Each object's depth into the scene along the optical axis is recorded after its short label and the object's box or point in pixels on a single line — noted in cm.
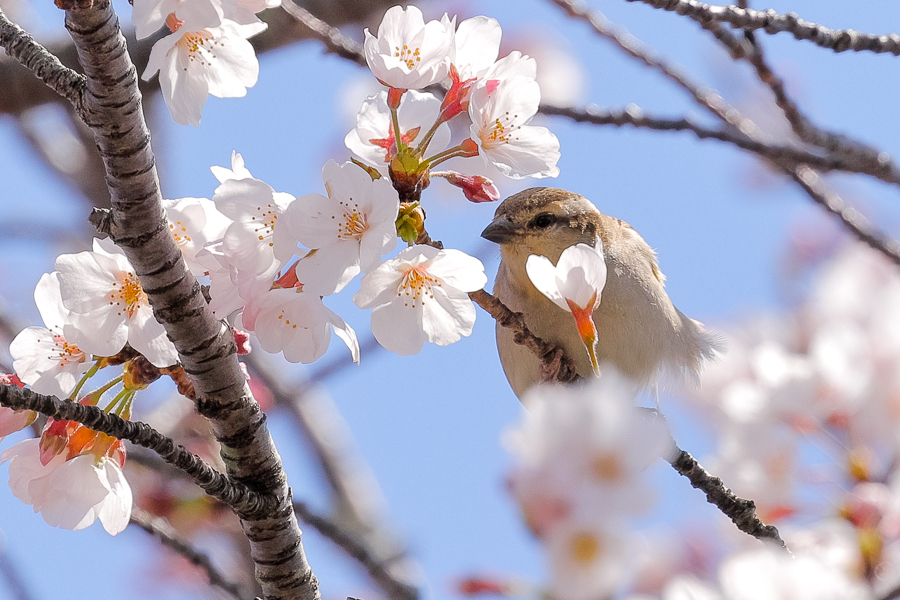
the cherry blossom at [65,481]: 280
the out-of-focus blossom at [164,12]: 277
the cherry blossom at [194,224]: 280
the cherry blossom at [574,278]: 279
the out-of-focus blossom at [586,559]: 272
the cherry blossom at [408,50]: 279
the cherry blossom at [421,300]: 279
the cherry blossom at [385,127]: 279
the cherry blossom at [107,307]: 279
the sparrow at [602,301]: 298
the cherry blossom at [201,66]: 280
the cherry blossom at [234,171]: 280
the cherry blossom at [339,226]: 277
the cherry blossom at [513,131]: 280
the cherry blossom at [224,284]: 279
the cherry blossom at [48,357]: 280
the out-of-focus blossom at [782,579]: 278
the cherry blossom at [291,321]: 279
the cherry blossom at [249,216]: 278
